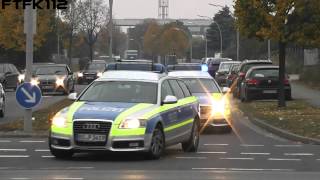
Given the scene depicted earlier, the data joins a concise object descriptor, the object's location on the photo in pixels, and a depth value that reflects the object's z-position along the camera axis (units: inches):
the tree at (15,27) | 2331.0
